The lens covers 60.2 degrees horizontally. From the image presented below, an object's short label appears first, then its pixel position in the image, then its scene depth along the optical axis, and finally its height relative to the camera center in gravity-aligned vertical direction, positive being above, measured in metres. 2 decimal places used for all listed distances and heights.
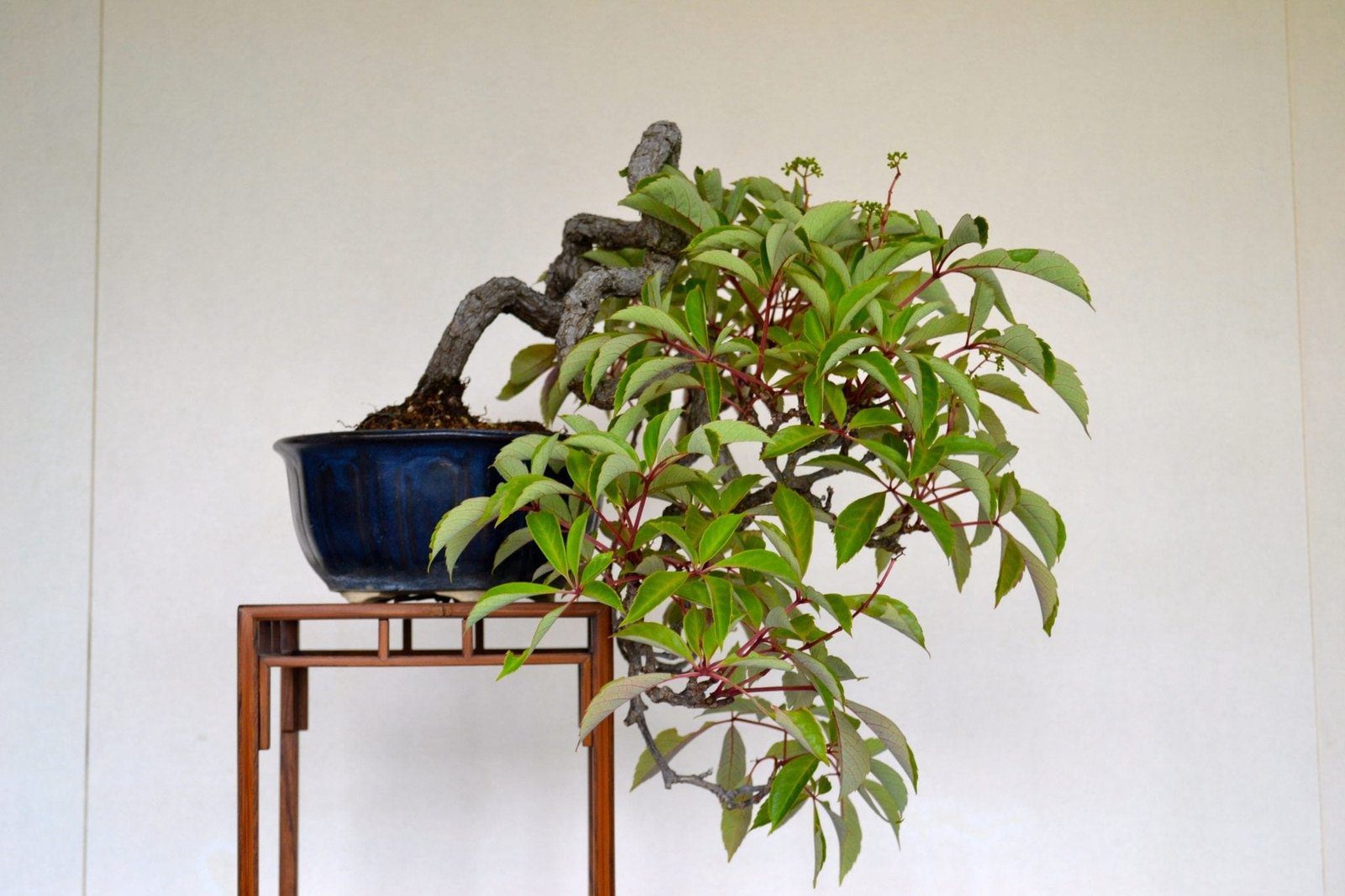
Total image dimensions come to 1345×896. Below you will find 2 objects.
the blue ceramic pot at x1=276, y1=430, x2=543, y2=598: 1.11 +0.01
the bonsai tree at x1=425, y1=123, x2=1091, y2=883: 0.94 +0.06
